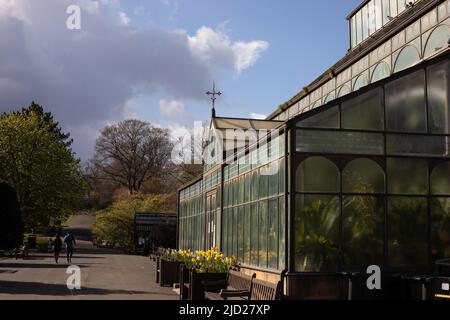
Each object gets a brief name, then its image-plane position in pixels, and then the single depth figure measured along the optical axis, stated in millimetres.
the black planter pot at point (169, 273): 21188
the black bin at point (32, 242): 52188
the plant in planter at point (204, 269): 15609
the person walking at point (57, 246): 33406
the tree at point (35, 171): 47469
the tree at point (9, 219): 30281
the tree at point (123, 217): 58125
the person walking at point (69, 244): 34062
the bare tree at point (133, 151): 74750
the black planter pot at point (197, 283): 15484
